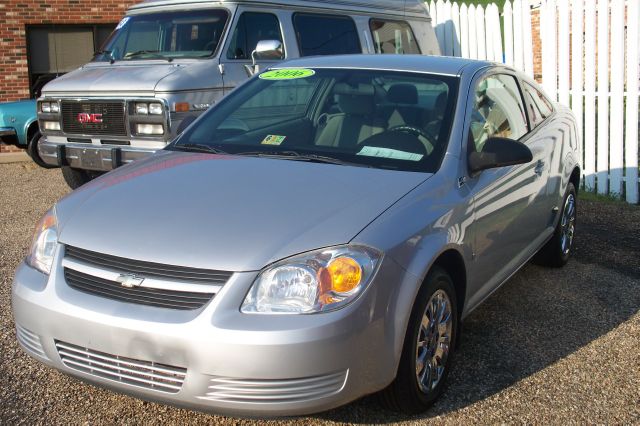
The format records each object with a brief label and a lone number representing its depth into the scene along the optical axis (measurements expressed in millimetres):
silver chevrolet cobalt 3193
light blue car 11062
